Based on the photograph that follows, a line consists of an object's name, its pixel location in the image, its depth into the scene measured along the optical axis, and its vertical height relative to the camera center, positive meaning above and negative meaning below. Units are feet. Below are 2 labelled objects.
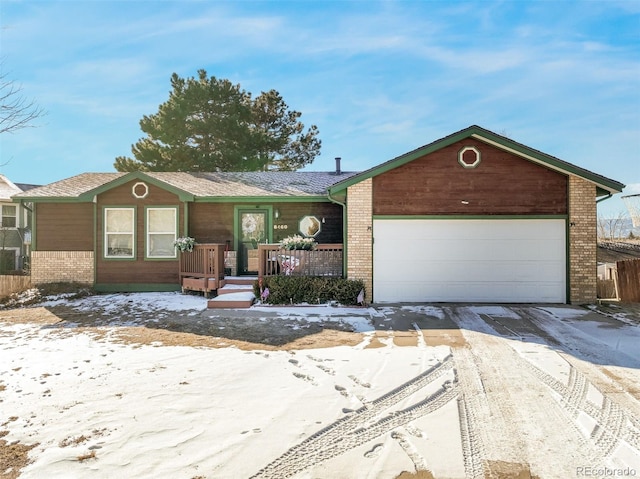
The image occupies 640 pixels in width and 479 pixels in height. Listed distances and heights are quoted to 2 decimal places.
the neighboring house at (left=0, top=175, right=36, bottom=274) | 53.87 +1.63
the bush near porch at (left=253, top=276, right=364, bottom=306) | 30.30 -3.72
